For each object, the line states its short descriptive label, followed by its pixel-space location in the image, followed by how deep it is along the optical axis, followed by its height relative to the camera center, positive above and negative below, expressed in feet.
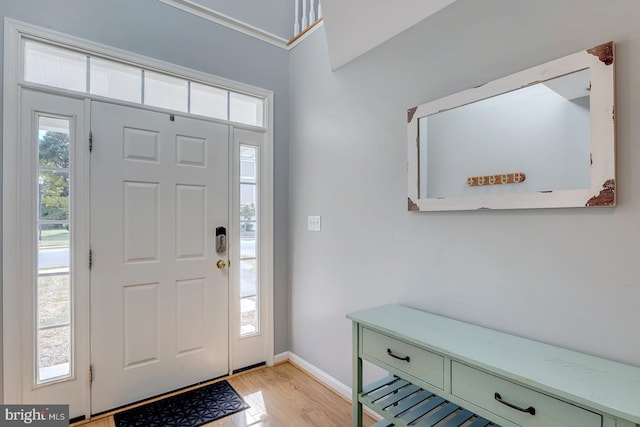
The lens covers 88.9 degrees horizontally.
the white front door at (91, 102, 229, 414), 6.66 -0.83
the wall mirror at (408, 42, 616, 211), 3.75 +1.02
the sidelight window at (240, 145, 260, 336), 8.56 -0.71
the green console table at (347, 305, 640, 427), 3.08 -1.81
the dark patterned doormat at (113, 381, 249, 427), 6.42 -4.05
